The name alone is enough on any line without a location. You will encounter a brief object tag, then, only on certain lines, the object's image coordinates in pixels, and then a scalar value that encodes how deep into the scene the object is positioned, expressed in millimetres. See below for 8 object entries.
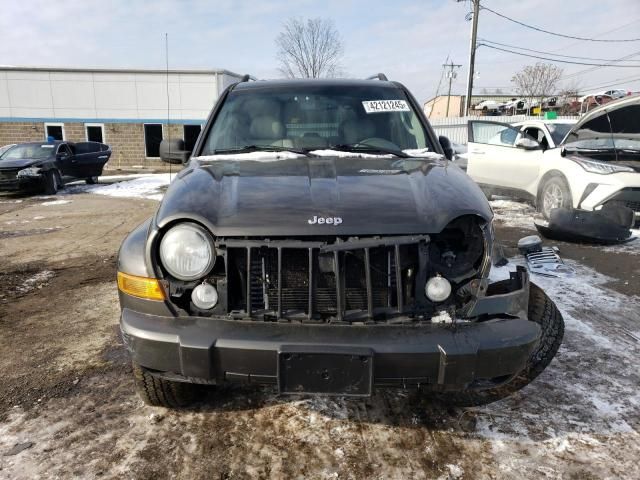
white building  23156
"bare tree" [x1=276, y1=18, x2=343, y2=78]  33781
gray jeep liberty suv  1910
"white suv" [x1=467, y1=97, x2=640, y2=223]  6480
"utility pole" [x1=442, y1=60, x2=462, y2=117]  47953
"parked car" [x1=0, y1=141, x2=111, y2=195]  12188
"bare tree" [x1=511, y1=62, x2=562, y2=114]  43125
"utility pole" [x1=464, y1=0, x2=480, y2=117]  25719
